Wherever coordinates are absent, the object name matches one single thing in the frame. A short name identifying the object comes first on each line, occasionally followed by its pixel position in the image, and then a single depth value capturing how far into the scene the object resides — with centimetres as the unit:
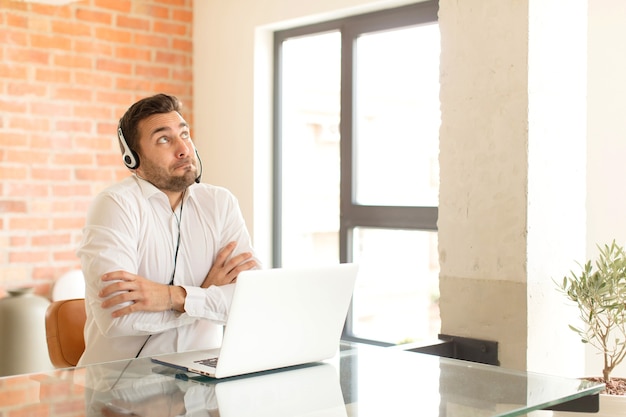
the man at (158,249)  244
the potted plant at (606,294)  243
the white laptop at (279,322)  172
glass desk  144
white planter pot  224
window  414
